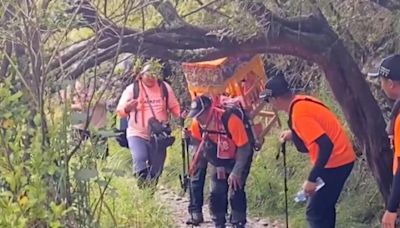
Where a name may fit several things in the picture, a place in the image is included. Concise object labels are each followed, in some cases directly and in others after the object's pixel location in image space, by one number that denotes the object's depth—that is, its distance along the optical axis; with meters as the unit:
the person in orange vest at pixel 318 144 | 6.66
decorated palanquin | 9.57
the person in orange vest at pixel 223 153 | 8.22
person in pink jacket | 9.62
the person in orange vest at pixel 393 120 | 5.70
